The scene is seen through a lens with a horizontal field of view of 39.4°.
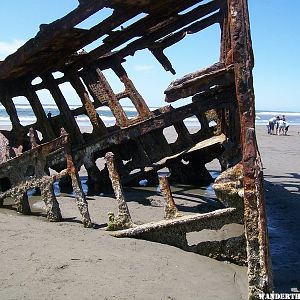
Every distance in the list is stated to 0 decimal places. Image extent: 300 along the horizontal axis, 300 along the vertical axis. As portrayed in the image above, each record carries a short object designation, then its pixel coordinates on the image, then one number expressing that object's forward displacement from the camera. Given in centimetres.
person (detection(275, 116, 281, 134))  2654
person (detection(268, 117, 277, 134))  2686
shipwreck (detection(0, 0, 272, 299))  336
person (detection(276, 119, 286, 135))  2625
